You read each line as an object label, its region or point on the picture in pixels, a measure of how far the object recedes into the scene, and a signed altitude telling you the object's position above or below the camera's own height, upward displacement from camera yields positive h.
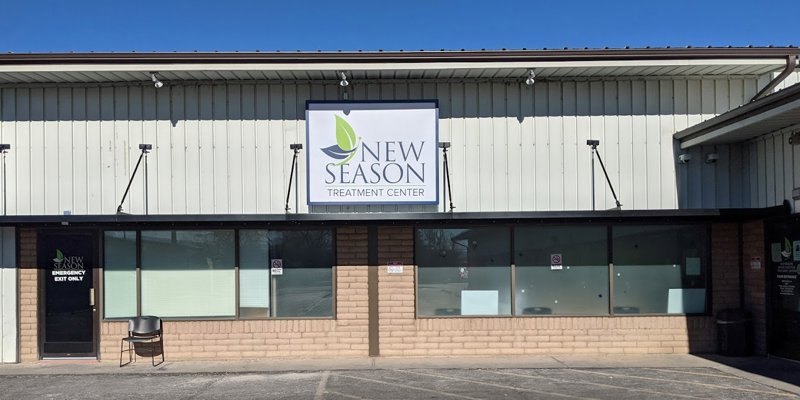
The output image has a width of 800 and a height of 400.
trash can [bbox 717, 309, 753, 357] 13.28 -1.84
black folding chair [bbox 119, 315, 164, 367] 13.25 -1.72
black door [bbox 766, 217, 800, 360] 12.38 -0.92
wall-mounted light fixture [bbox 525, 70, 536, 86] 13.19 +2.79
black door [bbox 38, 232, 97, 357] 13.62 -0.99
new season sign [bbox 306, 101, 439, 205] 13.46 +1.52
